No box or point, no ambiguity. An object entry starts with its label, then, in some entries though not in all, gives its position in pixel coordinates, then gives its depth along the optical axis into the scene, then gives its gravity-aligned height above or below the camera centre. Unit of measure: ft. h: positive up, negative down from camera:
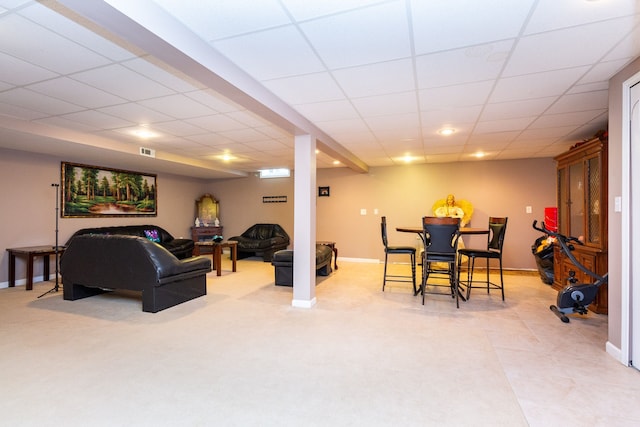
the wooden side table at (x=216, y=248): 18.74 -2.08
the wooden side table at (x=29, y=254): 15.16 -1.97
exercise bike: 10.57 -2.78
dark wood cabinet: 11.61 +0.19
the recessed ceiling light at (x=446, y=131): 13.96 +3.72
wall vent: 17.78 +3.55
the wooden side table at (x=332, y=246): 20.66 -2.12
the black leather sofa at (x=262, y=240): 24.32 -2.12
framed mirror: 28.55 +0.44
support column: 12.52 -0.45
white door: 7.50 -0.28
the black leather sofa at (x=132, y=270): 11.88 -2.26
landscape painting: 18.83 +1.47
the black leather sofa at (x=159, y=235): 20.66 -1.56
